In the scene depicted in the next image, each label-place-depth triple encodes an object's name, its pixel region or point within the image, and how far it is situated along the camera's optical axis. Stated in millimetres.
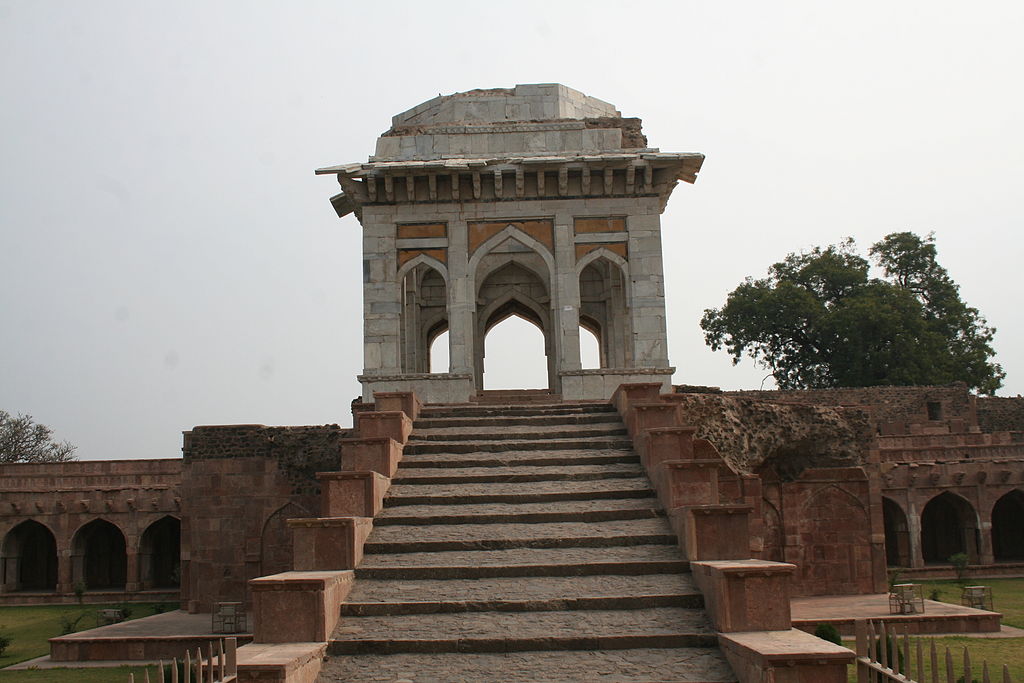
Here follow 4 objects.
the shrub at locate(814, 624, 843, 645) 12289
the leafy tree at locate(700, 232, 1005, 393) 44125
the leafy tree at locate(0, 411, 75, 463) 45344
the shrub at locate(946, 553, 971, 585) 24125
